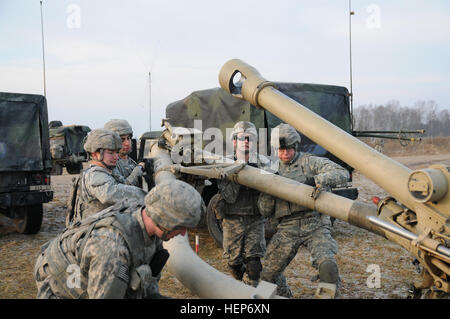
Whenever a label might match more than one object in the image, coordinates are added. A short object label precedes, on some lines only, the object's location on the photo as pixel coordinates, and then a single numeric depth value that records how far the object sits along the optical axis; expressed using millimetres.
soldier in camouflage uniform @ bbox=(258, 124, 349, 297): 3992
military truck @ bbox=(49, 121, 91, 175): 10906
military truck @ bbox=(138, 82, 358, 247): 6996
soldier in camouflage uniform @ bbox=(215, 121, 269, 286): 4680
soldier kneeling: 2275
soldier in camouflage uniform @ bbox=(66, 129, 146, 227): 3729
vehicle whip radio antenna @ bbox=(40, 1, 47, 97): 9909
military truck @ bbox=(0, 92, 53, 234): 7211
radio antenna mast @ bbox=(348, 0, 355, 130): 7262
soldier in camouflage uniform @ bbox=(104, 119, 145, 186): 5114
